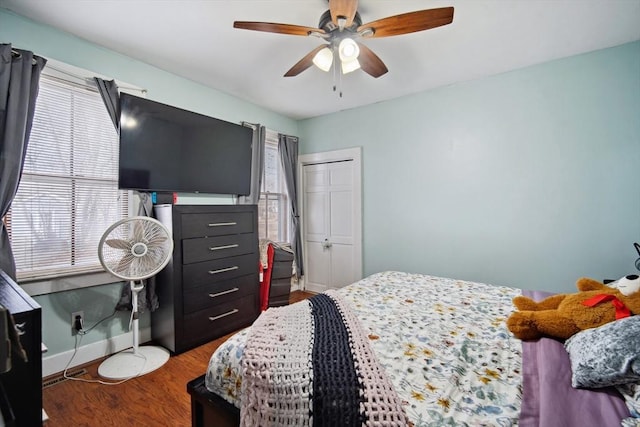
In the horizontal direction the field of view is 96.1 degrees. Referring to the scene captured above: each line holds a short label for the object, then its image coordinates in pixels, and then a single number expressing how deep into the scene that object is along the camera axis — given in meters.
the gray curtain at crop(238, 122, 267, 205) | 3.38
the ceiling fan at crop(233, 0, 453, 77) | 1.52
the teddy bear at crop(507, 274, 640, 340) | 1.14
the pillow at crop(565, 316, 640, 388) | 0.80
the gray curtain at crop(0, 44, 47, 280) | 1.78
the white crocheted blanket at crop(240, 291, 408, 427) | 0.85
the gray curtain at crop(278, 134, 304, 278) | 3.83
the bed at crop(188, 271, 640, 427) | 0.79
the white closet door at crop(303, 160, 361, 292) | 3.71
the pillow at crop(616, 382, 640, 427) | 0.70
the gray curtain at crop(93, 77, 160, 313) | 2.24
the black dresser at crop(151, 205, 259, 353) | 2.35
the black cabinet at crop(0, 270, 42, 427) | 1.05
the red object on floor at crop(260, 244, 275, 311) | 3.16
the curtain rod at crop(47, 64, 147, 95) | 2.03
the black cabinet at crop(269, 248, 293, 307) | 3.21
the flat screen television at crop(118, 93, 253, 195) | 2.31
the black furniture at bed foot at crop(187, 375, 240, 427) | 1.10
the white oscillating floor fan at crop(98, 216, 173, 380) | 1.97
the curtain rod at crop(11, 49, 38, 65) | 1.83
